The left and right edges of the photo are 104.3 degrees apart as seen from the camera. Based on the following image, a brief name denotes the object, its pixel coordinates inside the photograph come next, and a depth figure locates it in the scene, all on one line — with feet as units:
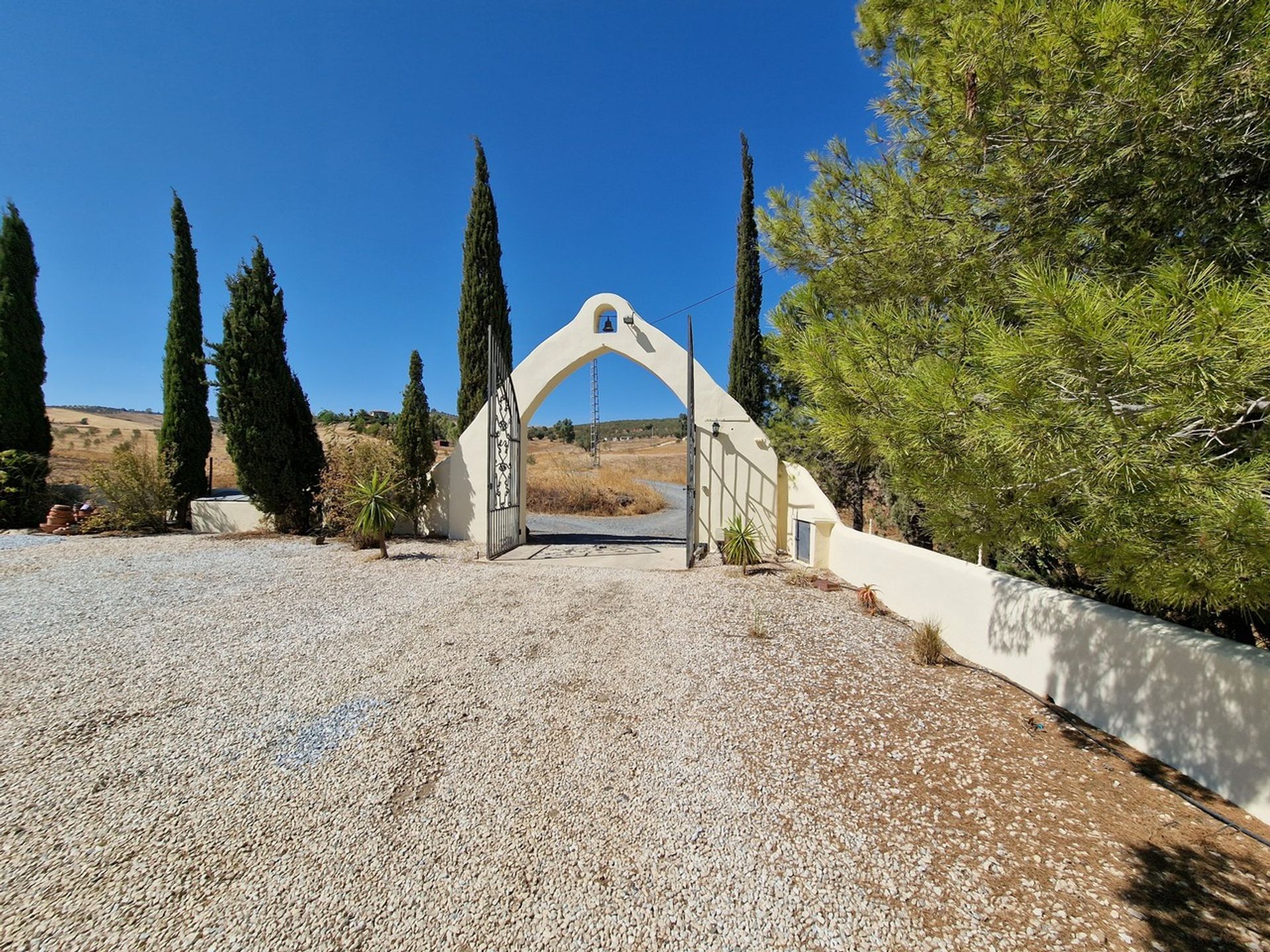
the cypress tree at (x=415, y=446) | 36.45
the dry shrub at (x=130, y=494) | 37.50
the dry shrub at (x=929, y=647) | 16.37
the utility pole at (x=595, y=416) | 91.97
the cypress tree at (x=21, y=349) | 41.19
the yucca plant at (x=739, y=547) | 30.78
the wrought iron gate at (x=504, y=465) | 33.19
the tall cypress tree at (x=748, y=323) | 43.27
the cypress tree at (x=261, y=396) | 36.14
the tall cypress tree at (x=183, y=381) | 41.96
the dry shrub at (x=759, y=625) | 18.90
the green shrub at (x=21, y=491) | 38.65
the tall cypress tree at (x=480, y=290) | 47.60
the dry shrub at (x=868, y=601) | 21.88
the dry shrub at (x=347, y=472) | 35.19
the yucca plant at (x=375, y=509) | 31.81
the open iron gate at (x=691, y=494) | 30.86
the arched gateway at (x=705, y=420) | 34.88
